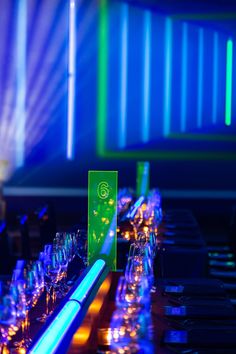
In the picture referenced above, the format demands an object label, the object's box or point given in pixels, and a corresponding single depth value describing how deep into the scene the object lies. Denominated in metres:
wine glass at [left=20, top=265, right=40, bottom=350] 2.23
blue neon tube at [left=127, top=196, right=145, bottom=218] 4.61
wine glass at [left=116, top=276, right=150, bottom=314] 2.11
